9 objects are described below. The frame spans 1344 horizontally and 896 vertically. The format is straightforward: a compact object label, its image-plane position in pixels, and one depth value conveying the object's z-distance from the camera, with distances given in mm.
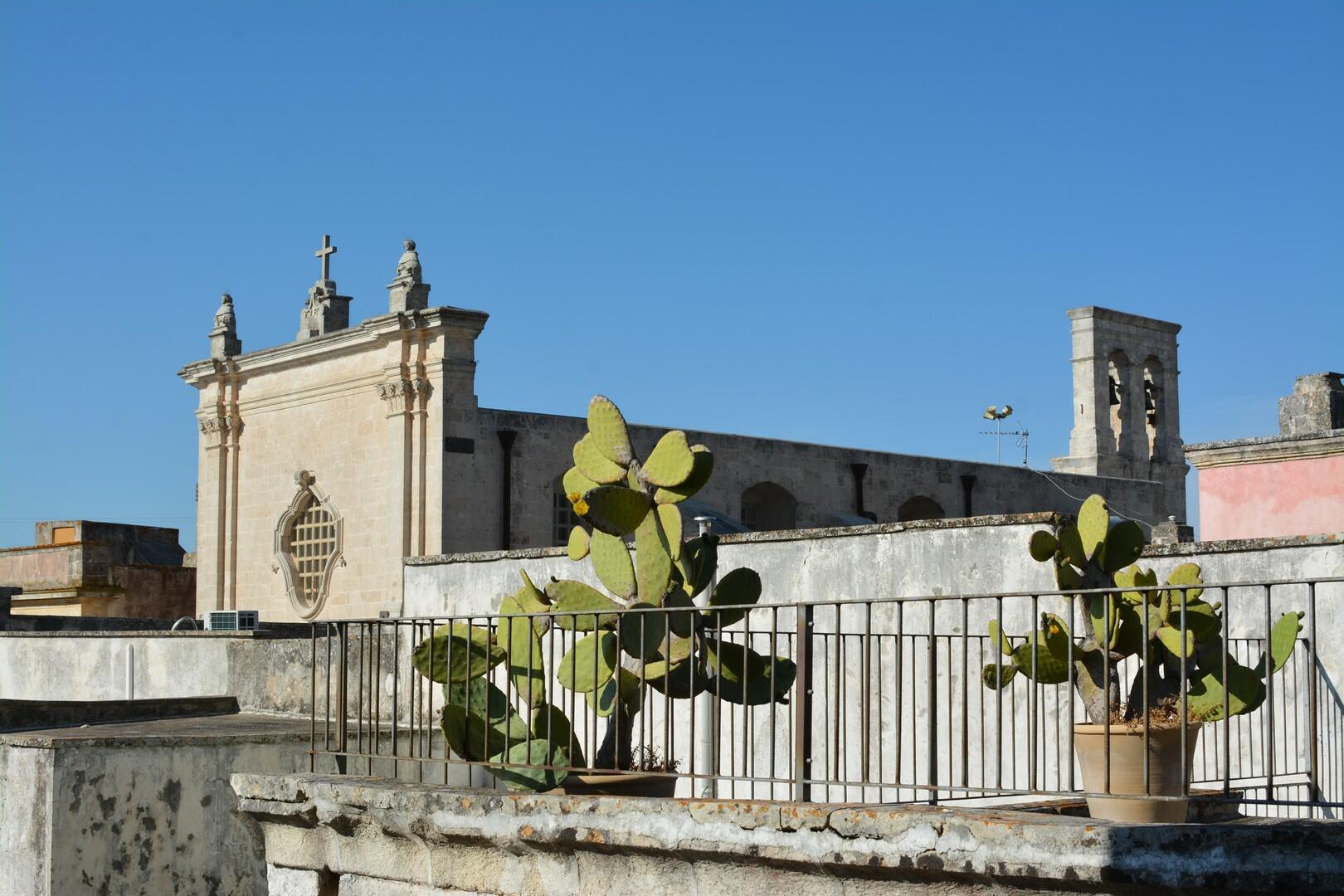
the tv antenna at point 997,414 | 38978
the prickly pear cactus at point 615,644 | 6074
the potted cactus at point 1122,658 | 6289
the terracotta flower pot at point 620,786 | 6047
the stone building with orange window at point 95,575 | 27016
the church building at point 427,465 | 23734
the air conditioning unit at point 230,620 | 25172
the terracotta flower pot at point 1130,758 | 6289
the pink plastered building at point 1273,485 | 17703
